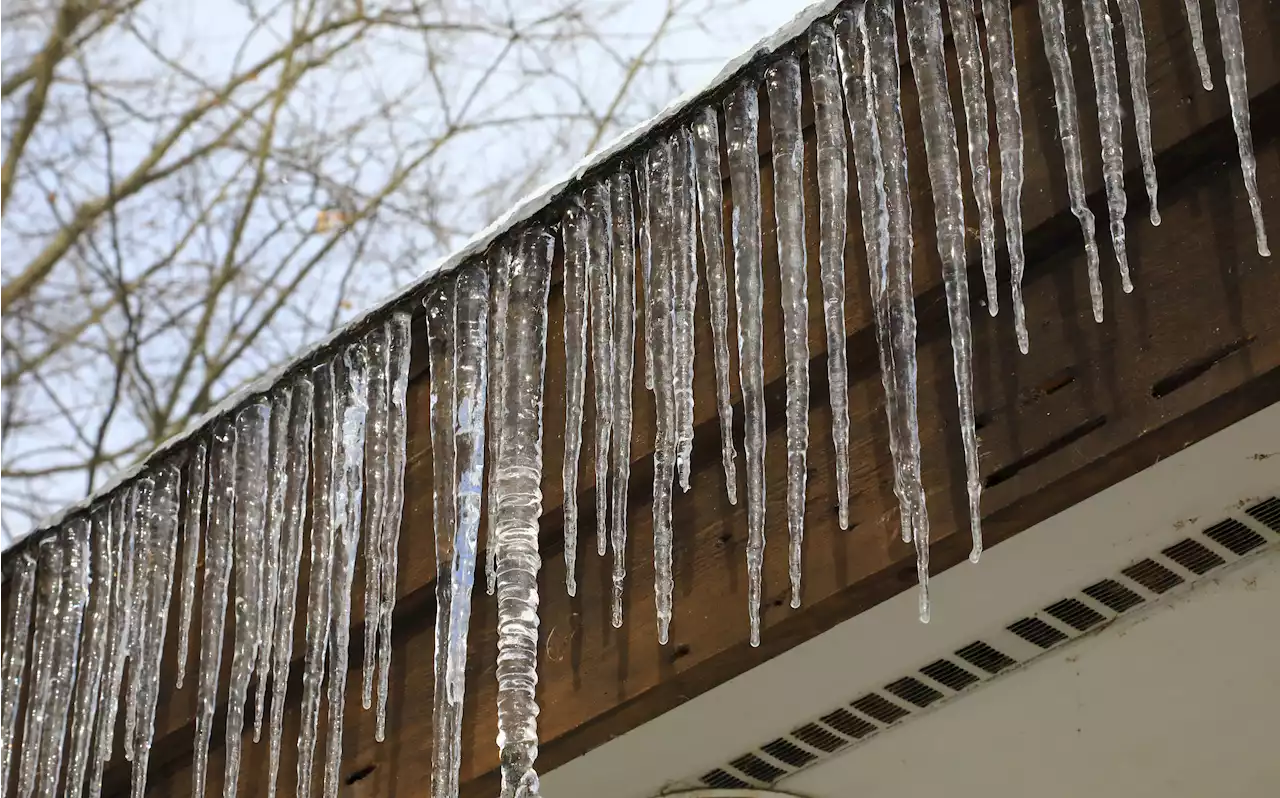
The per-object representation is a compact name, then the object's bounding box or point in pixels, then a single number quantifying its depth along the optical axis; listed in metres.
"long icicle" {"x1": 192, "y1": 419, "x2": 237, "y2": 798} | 1.89
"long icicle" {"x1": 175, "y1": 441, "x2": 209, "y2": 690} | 1.96
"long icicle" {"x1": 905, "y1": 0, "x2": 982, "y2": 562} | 1.32
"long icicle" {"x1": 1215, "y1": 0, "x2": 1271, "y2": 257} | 1.20
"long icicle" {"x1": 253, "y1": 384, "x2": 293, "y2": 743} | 1.84
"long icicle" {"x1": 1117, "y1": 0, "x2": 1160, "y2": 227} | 1.26
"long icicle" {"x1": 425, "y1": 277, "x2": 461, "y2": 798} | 1.60
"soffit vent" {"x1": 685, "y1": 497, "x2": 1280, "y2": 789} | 1.63
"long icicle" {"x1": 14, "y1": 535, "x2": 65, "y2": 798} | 2.07
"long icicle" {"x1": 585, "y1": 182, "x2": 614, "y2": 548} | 1.58
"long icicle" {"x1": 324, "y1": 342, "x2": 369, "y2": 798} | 1.76
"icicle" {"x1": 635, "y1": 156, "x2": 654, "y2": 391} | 1.58
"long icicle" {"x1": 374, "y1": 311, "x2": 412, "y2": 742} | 1.72
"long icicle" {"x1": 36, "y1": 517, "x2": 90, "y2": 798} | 2.06
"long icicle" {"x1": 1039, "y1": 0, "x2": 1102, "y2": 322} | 1.28
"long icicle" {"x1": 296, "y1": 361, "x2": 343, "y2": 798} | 1.79
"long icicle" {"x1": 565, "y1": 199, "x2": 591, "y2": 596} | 1.59
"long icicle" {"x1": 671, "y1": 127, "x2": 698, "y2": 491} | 1.52
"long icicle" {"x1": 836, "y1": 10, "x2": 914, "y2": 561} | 1.38
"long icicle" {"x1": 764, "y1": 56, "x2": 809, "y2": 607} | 1.44
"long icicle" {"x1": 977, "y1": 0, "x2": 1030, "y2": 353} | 1.32
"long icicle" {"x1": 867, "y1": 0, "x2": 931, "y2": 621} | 1.33
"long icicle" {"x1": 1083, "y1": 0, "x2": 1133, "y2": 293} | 1.27
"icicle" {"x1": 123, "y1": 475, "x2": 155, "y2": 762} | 1.97
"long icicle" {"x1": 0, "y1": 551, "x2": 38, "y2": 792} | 2.10
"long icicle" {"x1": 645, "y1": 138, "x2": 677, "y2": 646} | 1.51
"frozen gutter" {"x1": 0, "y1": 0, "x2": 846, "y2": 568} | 1.53
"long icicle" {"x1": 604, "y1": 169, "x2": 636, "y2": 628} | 1.56
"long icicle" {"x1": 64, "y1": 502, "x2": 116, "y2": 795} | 2.03
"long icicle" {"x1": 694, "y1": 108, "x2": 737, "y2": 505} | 1.49
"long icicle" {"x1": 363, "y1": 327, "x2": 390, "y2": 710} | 1.73
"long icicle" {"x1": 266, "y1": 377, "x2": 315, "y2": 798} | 1.83
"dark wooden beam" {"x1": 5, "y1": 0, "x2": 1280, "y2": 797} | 1.23
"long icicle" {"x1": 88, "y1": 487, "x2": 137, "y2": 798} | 2.00
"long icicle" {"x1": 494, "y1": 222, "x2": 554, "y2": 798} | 1.54
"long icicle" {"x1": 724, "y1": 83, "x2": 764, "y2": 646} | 1.43
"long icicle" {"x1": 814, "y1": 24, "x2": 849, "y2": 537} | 1.42
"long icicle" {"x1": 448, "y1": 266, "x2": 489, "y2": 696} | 1.63
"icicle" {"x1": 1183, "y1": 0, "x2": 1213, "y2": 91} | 1.26
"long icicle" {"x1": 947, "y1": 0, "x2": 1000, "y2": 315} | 1.35
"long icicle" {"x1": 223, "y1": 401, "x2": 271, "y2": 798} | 1.87
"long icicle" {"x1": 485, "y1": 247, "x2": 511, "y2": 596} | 1.62
